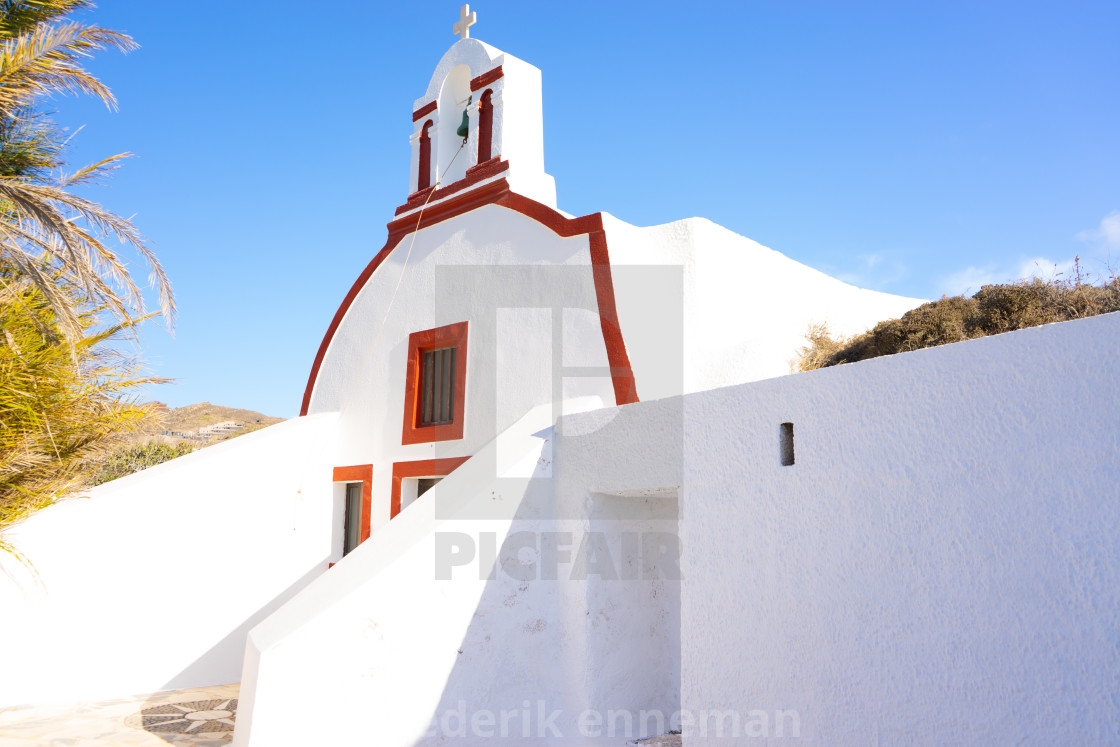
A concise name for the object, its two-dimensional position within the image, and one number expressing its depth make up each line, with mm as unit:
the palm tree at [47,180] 5816
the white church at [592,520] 3107
